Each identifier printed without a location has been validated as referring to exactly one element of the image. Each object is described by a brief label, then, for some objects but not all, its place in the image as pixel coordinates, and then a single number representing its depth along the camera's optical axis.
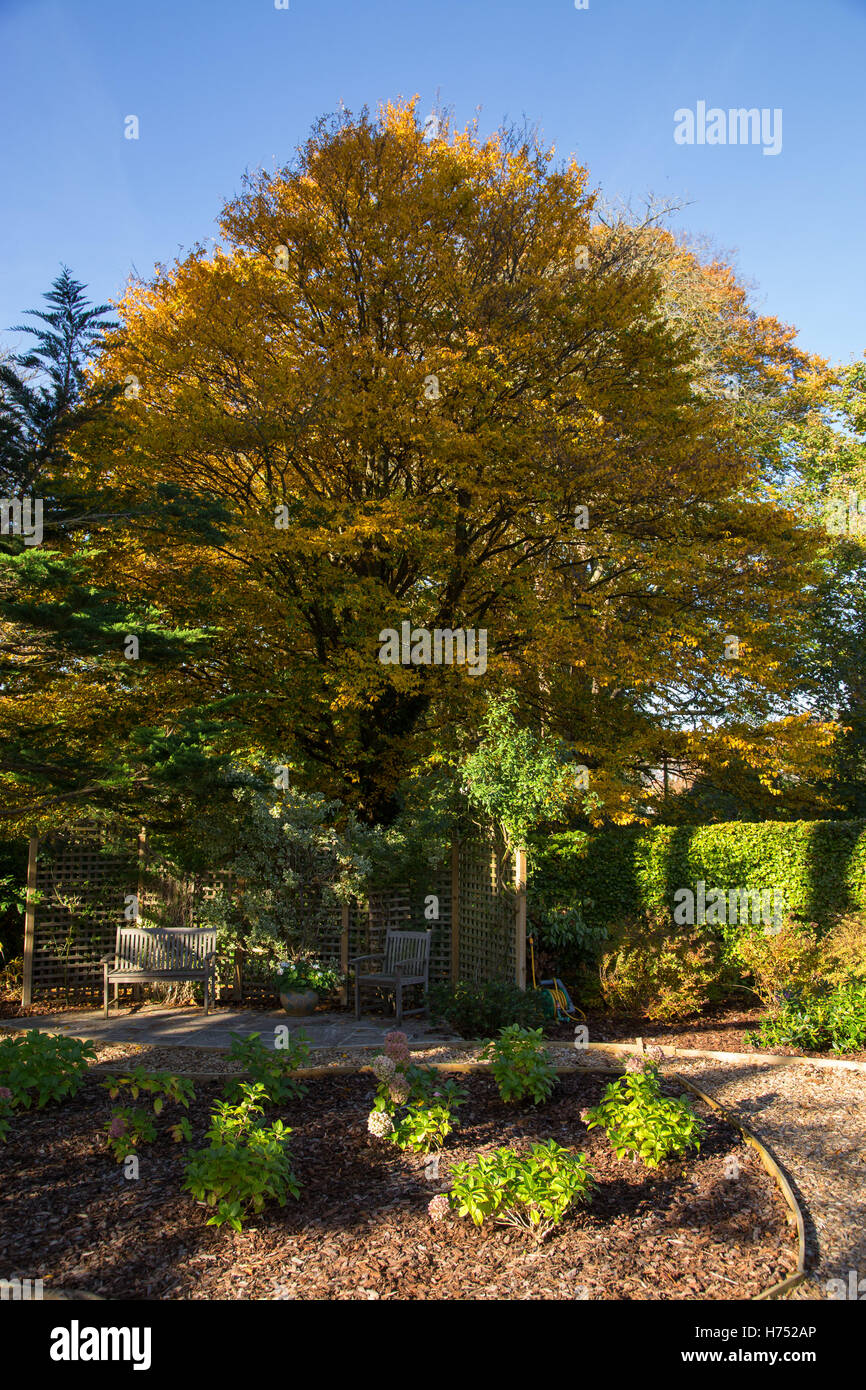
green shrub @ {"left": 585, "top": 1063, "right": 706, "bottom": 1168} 4.88
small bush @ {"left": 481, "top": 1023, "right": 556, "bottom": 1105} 5.80
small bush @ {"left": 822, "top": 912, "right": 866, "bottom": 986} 8.62
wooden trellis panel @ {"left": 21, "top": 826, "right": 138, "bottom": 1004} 10.52
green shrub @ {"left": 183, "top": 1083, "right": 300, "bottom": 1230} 4.10
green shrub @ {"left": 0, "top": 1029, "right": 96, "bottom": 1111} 5.70
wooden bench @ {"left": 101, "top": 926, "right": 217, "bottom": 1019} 9.48
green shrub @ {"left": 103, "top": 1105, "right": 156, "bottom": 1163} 4.93
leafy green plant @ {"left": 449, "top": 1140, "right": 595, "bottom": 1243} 3.98
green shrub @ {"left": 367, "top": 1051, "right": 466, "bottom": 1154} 5.07
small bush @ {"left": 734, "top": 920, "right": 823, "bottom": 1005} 9.05
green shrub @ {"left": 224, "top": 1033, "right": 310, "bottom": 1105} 5.75
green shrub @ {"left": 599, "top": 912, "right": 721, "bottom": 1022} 9.36
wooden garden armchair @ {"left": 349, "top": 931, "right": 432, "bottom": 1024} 9.65
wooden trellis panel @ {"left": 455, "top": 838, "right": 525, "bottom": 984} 9.55
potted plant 9.60
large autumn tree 12.08
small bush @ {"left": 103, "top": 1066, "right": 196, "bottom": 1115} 5.45
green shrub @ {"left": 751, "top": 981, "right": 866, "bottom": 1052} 7.75
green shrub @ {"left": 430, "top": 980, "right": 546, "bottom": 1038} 8.17
